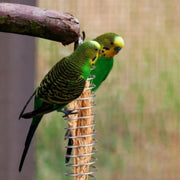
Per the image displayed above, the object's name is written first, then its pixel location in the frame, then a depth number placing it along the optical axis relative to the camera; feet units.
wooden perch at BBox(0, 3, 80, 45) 14.71
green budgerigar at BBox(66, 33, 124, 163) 15.52
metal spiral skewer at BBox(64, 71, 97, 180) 15.07
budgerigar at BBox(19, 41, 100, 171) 15.08
